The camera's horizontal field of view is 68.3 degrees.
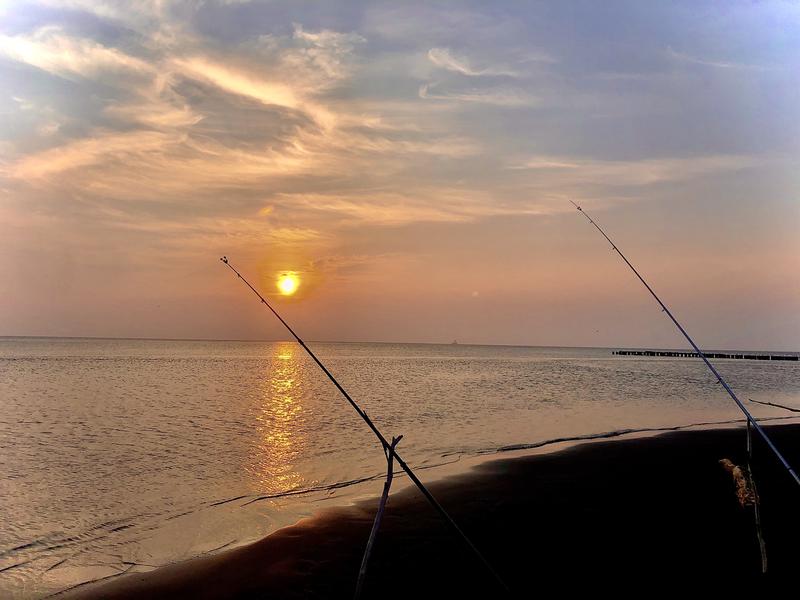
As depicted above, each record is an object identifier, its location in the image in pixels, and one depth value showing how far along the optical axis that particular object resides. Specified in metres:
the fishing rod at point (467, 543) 6.44
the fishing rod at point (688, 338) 6.94
